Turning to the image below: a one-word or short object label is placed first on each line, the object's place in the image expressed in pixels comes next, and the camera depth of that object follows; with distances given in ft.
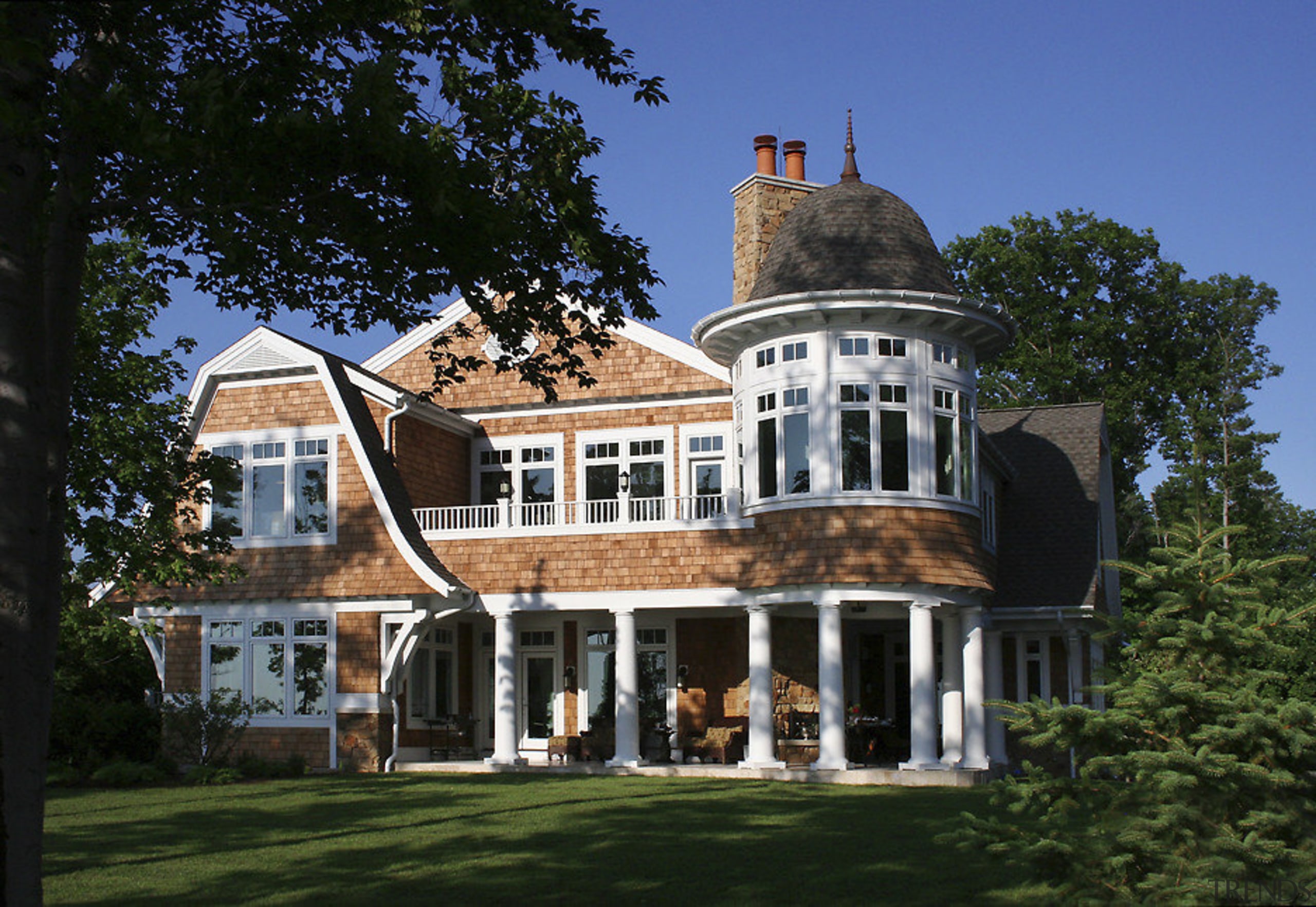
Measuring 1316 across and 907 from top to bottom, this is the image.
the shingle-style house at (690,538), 63.98
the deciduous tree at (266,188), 25.26
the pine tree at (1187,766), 24.03
